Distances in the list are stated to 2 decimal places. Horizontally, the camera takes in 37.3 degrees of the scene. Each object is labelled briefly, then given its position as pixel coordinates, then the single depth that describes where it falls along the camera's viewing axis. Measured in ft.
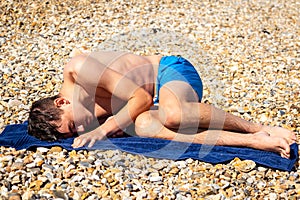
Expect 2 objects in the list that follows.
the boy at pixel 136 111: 11.96
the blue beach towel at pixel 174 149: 11.41
